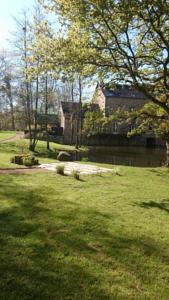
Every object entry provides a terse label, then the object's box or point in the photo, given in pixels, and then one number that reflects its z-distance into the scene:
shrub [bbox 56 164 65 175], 8.97
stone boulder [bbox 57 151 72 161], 13.67
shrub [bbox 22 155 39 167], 10.60
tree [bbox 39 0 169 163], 6.12
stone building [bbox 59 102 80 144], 32.13
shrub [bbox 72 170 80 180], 8.35
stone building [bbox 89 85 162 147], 36.25
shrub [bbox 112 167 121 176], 9.79
